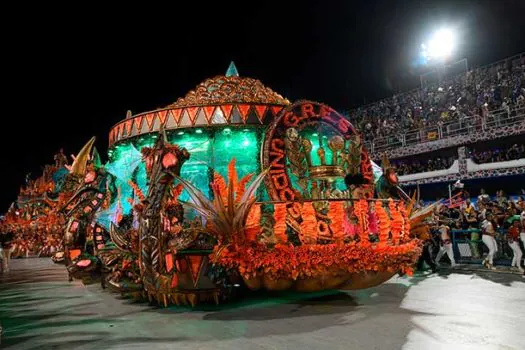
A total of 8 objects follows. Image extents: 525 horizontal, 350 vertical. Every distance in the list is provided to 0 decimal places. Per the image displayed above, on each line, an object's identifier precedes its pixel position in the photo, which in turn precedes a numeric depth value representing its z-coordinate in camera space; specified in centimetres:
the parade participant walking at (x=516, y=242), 1182
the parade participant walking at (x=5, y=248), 1631
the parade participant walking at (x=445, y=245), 1362
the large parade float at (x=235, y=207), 691
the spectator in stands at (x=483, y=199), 1617
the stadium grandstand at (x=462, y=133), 2372
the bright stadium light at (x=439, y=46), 3373
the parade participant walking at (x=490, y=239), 1262
